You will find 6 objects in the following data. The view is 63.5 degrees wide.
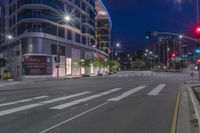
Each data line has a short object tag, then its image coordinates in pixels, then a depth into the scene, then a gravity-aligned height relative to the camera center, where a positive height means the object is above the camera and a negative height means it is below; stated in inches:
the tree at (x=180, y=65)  2669.1 +57.2
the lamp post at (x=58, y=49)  1217.8 +156.5
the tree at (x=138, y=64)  3822.0 +109.1
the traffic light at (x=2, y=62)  1397.4 +63.0
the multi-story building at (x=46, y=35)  1268.7 +304.6
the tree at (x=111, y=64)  2125.6 +65.5
